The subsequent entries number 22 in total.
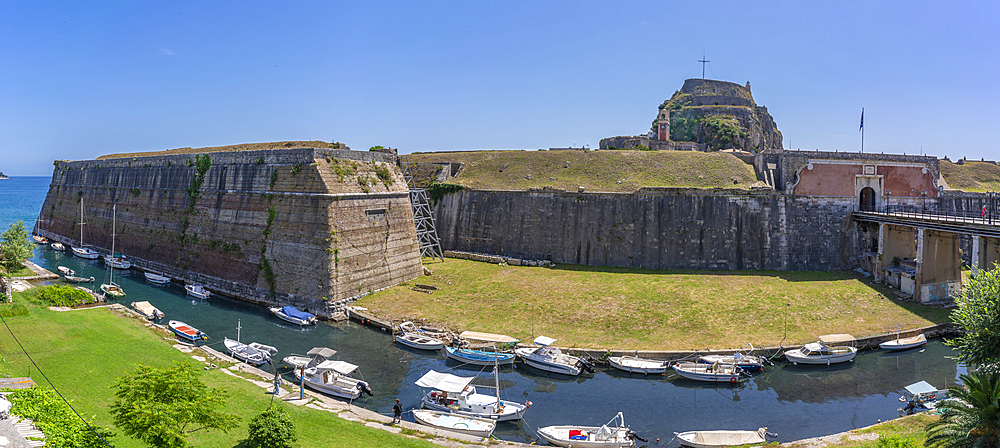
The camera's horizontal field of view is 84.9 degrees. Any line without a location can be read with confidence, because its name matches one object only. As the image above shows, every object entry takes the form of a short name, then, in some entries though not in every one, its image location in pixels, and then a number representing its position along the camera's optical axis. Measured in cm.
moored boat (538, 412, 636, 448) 2006
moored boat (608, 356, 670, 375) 2696
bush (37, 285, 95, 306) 3369
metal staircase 4947
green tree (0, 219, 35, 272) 4284
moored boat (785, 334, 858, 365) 2816
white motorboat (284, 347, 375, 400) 2395
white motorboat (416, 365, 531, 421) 2244
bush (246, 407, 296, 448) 1538
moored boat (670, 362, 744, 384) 2620
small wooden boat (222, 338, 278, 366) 2735
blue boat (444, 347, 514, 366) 2794
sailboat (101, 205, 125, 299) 3906
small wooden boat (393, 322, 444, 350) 2994
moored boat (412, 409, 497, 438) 2086
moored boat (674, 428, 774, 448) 2011
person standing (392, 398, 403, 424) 2102
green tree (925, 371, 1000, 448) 1378
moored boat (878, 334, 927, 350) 2973
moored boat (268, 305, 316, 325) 3375
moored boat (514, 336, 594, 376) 2692
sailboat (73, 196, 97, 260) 5441
